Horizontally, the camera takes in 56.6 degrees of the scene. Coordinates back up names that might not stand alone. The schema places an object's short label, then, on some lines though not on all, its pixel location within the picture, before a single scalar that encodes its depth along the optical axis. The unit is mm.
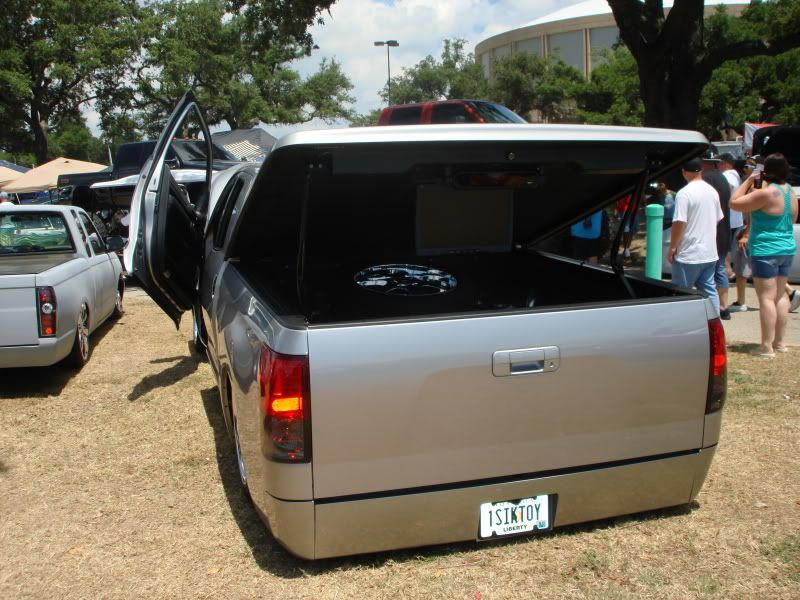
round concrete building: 72625
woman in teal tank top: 6590
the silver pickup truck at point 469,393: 3010
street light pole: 33819
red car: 12430
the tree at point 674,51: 14320
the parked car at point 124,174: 13461
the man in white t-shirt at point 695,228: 7105
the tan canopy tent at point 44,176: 26484
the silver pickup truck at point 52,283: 6031
